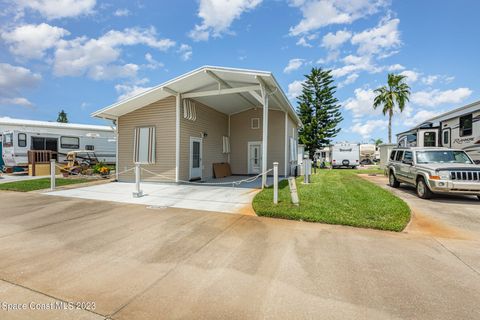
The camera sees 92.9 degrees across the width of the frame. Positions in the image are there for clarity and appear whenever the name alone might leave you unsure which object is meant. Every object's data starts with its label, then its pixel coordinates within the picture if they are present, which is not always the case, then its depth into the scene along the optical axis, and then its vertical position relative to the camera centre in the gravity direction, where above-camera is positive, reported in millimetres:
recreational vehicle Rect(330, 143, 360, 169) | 23938 +304
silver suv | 6570 -384
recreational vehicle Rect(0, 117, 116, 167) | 14216 +1079
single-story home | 9227 +1661
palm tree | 24484 +6810
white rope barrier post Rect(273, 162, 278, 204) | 6111 -776
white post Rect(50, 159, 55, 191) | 9016 -834
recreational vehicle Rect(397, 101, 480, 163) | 9820 +1455
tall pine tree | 30609 +6285
